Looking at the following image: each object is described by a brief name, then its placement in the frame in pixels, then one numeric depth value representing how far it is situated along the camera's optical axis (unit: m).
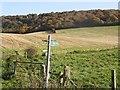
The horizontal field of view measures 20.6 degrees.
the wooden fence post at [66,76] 10.81
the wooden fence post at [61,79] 10.75
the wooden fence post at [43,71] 11.65
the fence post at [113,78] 8.41
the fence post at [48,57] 10.02
